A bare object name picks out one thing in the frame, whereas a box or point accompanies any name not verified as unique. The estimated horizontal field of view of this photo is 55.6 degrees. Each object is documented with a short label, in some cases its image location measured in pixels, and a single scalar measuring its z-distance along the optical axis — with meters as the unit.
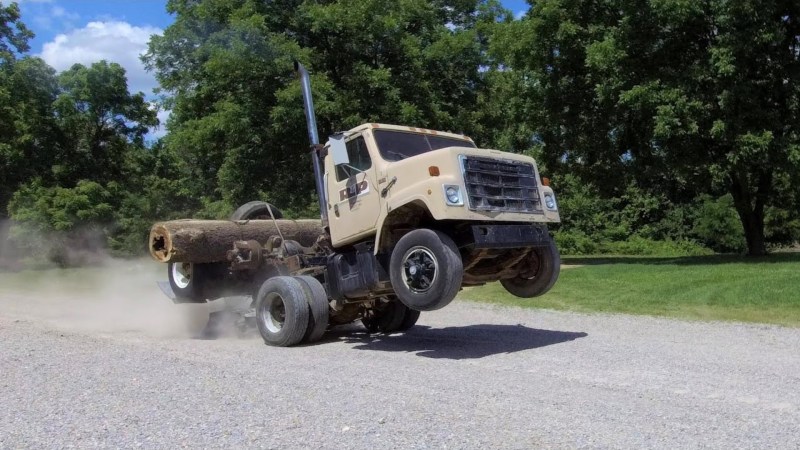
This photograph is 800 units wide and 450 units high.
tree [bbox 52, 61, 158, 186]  39.31
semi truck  8.76
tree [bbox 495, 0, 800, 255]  19.62
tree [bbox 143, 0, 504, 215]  22.61
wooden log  11.03
